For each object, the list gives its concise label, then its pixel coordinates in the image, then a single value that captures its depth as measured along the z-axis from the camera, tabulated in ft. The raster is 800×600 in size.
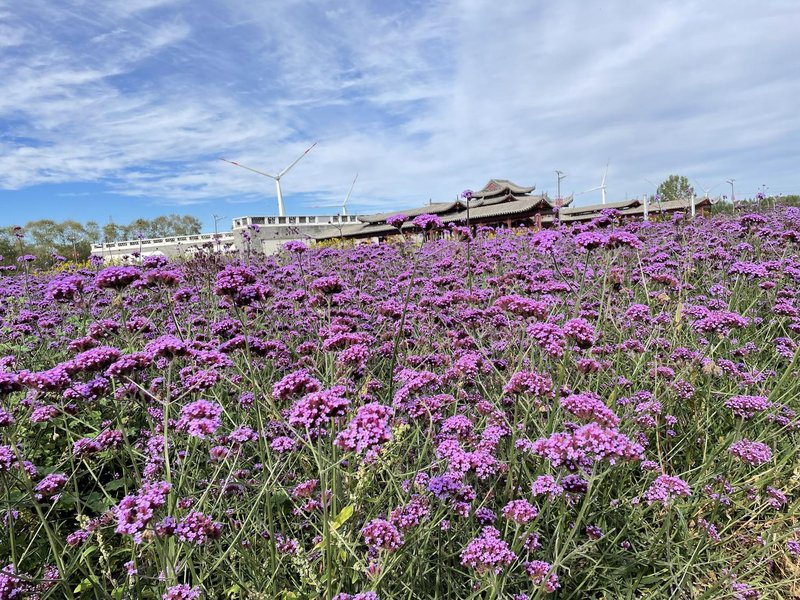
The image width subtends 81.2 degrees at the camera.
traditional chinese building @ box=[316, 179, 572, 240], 123.65
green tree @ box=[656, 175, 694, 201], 247.91
